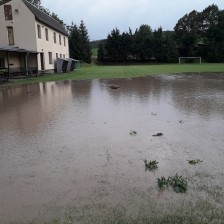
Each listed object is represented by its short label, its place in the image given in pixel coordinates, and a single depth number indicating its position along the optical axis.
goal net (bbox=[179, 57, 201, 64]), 50.56
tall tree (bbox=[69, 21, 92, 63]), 50.36
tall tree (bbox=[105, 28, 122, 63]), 52.33
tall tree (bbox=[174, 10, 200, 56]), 51.90
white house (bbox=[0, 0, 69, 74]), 23.87
